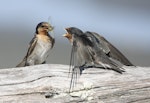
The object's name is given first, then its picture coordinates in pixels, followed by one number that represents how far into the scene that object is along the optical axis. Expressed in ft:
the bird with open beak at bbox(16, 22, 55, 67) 33.83
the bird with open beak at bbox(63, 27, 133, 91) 19.49
